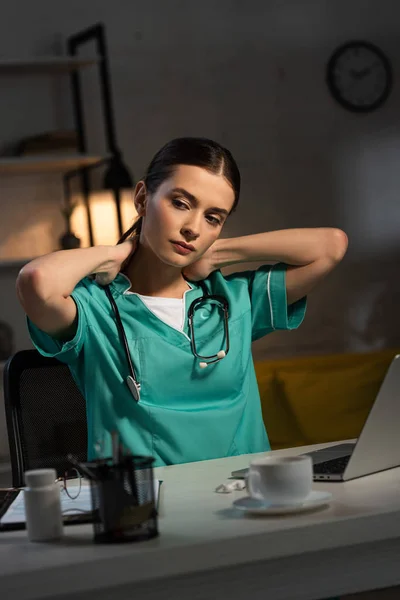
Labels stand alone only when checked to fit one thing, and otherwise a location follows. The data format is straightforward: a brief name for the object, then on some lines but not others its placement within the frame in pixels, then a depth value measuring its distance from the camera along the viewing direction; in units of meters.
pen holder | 1.97
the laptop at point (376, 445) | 2.22
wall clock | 5.82
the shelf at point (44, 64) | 5.03
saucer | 2.04
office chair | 2.79
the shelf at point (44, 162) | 5.01
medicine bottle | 2.02
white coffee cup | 2.05
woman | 2.71
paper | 2.15
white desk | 1.88
